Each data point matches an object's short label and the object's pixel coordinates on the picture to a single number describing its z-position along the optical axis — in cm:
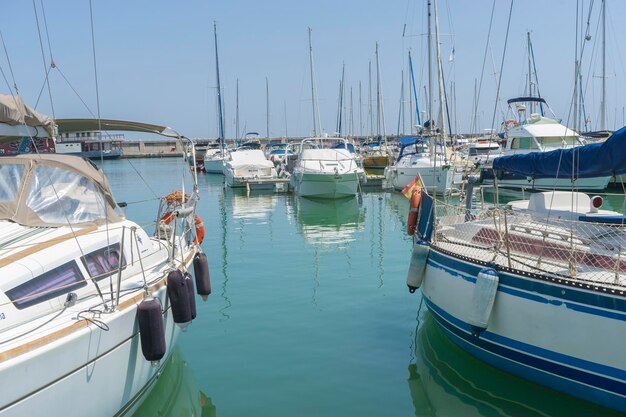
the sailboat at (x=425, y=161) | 2509
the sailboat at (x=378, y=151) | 4225
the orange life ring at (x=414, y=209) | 983
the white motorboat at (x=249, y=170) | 3369
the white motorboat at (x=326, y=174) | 2766
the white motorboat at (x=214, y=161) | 5234
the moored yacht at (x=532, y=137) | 2947
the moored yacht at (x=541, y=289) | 569
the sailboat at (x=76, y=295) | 440
